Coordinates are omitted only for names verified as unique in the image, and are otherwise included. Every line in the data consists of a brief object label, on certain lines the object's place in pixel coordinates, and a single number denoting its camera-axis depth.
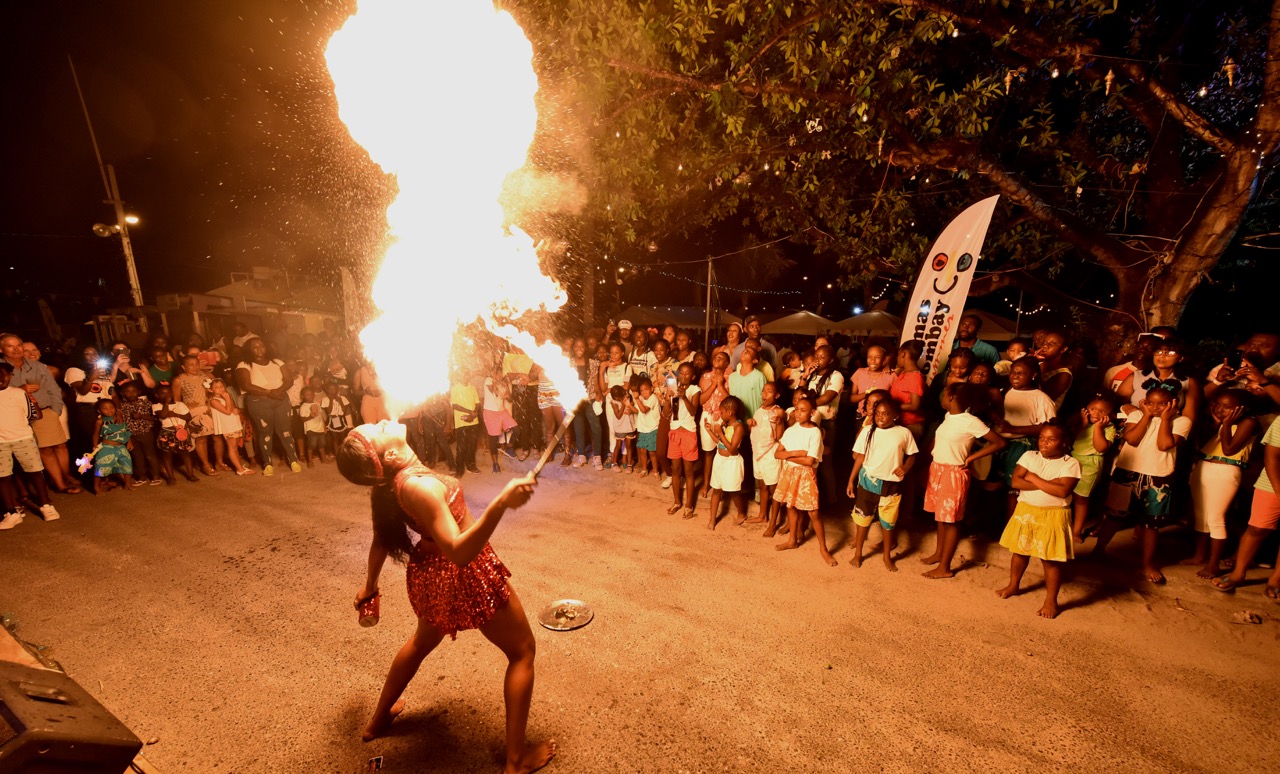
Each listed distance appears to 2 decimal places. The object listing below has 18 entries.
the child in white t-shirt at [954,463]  4.99
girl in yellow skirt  4.36
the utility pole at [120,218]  13.58
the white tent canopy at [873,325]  15.73
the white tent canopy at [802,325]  15.94
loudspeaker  2.08
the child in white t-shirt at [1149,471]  4.76
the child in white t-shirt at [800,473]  5.54
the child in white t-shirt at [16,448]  6.37
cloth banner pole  6.52
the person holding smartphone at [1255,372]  4.65
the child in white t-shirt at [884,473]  5.15
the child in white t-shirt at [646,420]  7.48
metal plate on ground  4.28
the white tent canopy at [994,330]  14.88
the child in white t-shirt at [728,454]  6.12
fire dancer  2.69
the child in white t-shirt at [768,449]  6.02
